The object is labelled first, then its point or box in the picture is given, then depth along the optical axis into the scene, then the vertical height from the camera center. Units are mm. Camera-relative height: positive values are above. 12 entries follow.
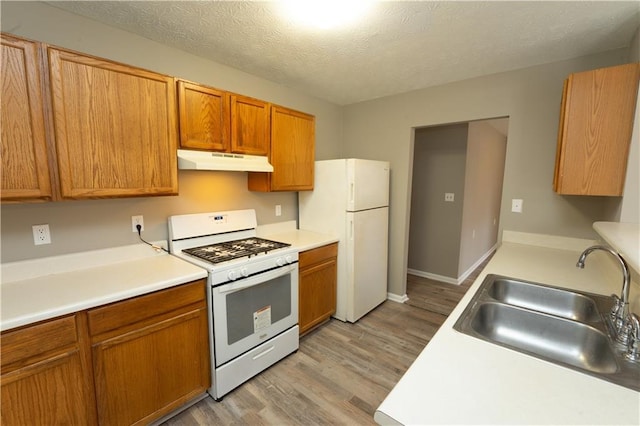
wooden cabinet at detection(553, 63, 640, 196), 1657 +380
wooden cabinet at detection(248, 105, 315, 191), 2457 +311
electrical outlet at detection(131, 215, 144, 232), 1944 -258
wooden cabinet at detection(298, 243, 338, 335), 2457 -925
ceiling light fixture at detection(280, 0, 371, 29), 1513 +1003
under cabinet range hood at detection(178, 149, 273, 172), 1866 +180
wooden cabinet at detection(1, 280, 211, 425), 1188 -888
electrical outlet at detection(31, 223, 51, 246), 1592 -290
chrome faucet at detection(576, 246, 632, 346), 1017 -465
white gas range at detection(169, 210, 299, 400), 1811 -750
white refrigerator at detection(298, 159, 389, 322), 2688 -319
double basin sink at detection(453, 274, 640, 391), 963 -581
